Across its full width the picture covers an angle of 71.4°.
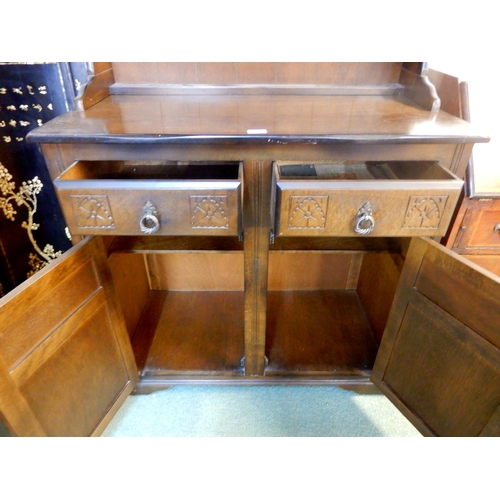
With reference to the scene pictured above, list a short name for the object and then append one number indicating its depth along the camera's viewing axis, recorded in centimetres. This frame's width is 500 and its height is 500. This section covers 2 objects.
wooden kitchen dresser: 64
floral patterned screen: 96
